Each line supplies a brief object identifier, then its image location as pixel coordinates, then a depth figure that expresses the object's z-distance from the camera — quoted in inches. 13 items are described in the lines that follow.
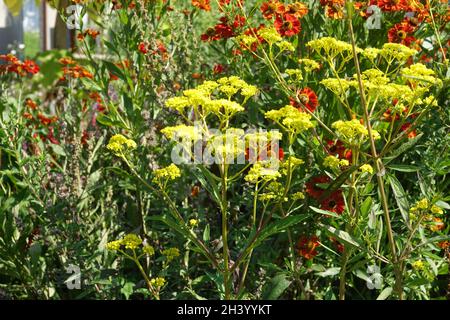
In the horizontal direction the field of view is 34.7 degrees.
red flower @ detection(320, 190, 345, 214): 88.3
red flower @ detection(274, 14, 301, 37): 95.8
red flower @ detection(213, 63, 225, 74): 109.4
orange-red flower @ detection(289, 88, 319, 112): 91.0
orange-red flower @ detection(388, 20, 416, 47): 101.8
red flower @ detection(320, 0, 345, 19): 91.2
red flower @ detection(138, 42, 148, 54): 106.5
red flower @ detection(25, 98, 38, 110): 137.9
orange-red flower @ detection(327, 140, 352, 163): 92.7
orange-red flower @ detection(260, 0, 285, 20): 96.9
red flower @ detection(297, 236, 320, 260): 92.5
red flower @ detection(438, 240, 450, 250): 91.9
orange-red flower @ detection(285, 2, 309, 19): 95.7
